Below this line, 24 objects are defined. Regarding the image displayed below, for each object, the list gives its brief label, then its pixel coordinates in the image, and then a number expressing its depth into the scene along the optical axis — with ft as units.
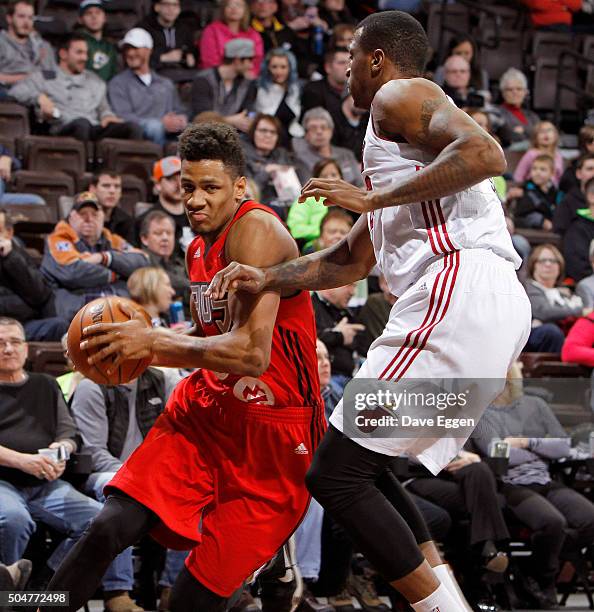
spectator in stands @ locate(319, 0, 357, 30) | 40.81
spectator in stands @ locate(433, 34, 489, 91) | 39.75
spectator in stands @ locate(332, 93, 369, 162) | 35.47
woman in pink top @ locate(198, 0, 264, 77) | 36.68
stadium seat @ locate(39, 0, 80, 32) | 37.93
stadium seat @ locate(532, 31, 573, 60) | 43.57
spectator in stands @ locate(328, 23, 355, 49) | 37.22
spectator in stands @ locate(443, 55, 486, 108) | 37.68
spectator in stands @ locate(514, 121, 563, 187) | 36.50
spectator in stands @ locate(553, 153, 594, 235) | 34.09
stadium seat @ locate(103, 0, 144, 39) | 37.60
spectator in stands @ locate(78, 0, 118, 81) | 34.73
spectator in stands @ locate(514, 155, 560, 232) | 34.94
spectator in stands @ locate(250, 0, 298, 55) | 38.60
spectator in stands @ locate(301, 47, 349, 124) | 35.52
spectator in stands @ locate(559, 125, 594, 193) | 36.18
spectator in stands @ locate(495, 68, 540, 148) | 38.55
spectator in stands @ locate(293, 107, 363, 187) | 32.71
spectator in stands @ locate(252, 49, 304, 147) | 35.22
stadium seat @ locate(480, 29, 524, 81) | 43.65
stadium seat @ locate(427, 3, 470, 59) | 41.88
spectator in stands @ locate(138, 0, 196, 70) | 36.76
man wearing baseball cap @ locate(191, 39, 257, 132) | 34.24
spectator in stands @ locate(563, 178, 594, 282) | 32.30
